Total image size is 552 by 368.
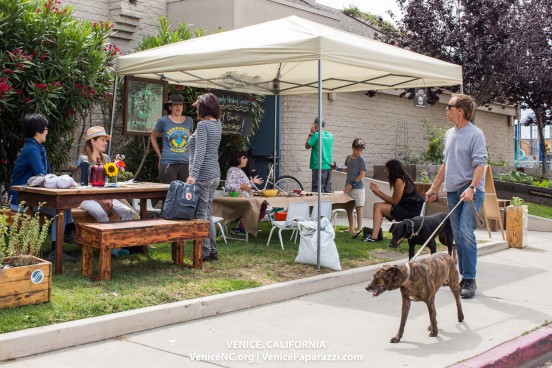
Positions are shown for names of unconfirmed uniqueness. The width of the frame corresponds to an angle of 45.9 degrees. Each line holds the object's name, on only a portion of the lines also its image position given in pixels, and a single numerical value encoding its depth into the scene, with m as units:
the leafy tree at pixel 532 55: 15.89
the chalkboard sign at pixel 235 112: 11.43
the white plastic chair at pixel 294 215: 8.46
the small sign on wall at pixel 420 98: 13.43
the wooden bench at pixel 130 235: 6.16
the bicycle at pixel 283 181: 13.39
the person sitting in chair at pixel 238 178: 9.01
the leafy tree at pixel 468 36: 15.49
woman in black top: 9.05
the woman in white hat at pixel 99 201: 7.26
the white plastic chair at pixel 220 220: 8.18
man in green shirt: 11.32
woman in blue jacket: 6.71
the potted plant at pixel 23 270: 5.11
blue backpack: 6.86
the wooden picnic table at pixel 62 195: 6.30
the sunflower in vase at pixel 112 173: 6.82
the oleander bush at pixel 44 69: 8.35
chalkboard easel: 10.39
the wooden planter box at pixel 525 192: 15.43
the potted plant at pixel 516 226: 10.38
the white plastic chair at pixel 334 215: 10.04
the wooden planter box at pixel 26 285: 5.09
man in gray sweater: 6.51
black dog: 7.13
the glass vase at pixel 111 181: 6.92
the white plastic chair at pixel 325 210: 8.57
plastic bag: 7.46
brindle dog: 4.71
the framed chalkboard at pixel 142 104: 9.73
